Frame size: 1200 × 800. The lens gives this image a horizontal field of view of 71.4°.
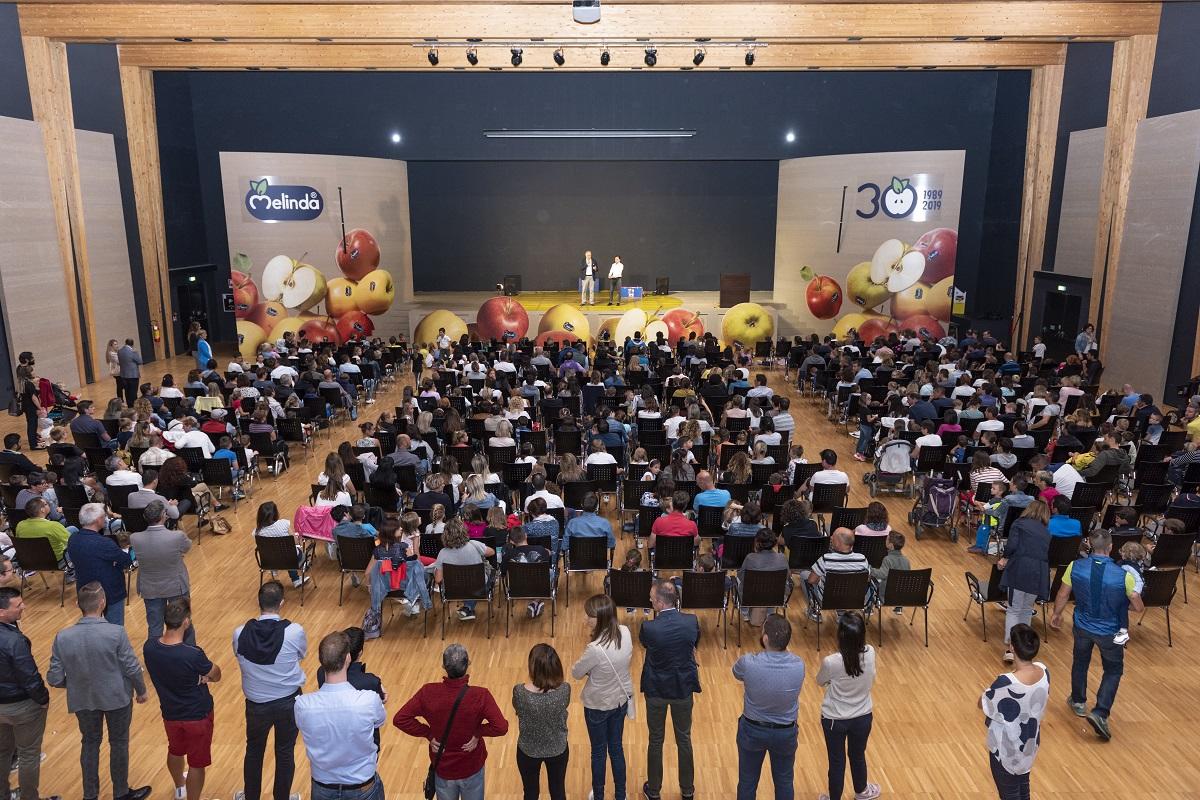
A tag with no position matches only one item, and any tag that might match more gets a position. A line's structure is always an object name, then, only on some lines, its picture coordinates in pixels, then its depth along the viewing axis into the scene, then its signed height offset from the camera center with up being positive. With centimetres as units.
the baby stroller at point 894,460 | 1098 -279
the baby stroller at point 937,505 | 989 -307
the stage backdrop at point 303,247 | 2111 -7
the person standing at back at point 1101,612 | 589 -258
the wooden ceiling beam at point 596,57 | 1989 +447
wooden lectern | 2339 -125
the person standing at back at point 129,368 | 1585 -234
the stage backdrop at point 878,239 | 2128 +18
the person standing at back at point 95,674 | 482 -248
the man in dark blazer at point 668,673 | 489 -252
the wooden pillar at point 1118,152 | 1723 +199
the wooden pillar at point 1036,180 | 2095 +168
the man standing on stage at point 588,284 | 2371 -109
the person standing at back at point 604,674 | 465 -238
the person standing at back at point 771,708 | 454 -253
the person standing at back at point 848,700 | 462 -258
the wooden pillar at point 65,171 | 1712 +153
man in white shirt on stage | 2389 -90
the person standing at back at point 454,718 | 409 -229
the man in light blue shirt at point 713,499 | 862 -258
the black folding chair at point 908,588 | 727 -296
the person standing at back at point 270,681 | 479 -250
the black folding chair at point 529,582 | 730 -294
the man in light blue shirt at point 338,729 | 400 -230
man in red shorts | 473 -256
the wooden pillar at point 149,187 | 2117 +145
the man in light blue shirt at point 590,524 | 797 -264
